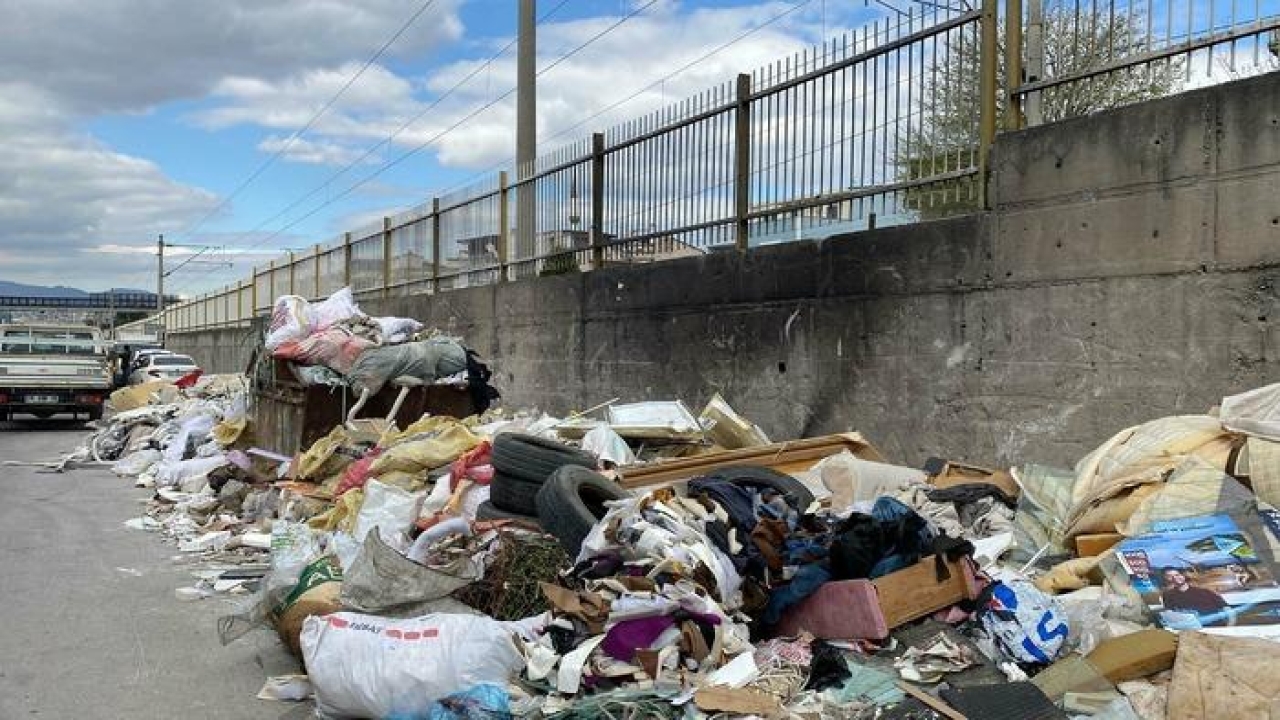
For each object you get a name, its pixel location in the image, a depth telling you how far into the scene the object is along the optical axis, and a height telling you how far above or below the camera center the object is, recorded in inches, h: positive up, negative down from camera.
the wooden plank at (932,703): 145.0 -52.5
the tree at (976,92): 234.2 +65.3
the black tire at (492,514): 240.8 -40.8
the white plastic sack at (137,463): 522.1 -62.9
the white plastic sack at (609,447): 308.0 -30.4
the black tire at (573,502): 197.2 -32.2
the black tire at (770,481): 226.2 -30.3
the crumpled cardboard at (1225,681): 131.6 -44.5
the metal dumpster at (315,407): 408.5 -24.6
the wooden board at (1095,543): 188.2 -36.4
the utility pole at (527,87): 617.0 +164.6
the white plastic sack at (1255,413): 183.8 -11.1
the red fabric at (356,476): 322.0 -41.7
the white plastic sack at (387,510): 253.9 -42.7
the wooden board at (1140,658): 145.3 -44.8
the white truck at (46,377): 785.6 -24.9
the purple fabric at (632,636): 161.0 -46.3
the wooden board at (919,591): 174.2 -42.6
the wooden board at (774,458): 268.2 -30.3
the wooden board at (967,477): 238.4 -30.8
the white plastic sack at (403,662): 160.2 -51.4
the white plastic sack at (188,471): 430.9 -54.6
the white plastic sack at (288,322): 433.7 +11.5
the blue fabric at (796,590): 176.1 -42.4
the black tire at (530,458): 249.0 -27.7
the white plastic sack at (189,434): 502.3 -45.2
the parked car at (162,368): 1047.6 -23.2
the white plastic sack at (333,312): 446.3 +16.6
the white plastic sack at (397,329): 456.8 +9.1
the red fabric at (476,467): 279.4 -33.8
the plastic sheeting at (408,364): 407.5 -6.4
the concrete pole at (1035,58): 254.7 +75.8
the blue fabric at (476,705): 152.4 -55.2
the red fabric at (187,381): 882.8 -30.9
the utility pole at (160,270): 3054.9 +241.0
